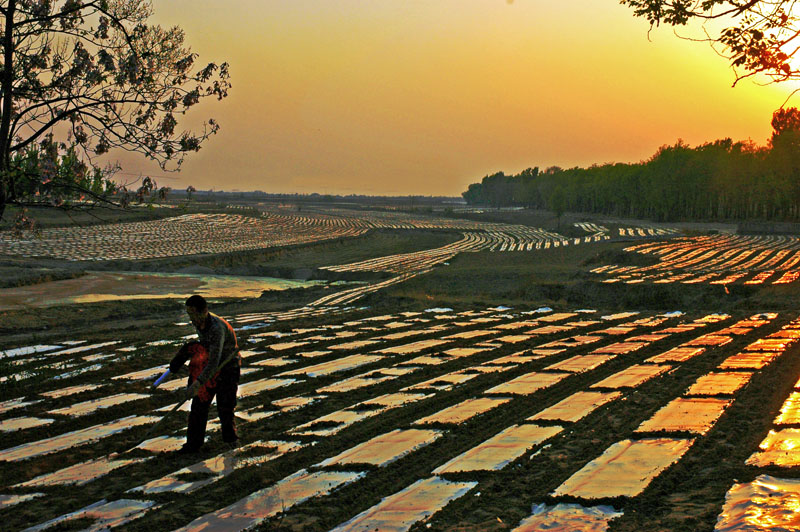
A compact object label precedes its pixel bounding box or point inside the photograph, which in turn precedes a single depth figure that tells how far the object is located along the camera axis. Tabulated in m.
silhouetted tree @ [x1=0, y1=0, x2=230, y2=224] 9.89
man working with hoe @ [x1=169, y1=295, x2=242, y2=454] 7.31
